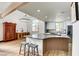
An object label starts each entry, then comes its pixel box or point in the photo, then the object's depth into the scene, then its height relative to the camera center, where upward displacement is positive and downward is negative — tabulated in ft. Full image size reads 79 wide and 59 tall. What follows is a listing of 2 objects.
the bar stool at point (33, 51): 6.76 -2.83
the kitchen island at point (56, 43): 8.54 -2.16
